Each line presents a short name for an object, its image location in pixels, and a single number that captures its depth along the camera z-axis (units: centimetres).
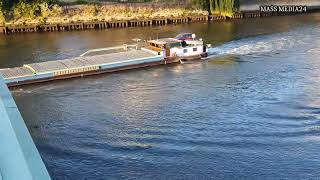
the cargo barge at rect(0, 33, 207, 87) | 3522
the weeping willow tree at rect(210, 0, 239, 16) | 6316
